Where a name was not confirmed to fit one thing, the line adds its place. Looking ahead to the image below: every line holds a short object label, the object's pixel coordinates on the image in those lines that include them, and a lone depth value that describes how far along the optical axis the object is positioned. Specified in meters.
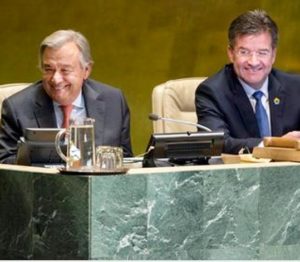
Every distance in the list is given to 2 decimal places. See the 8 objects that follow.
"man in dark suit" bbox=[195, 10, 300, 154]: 8.48
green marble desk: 5.42
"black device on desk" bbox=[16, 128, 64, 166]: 6.30
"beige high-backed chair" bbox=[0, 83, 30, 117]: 8.36
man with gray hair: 7.73
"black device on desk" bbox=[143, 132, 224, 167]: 6.33
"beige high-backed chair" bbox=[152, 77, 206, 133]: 9.06
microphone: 6.86
